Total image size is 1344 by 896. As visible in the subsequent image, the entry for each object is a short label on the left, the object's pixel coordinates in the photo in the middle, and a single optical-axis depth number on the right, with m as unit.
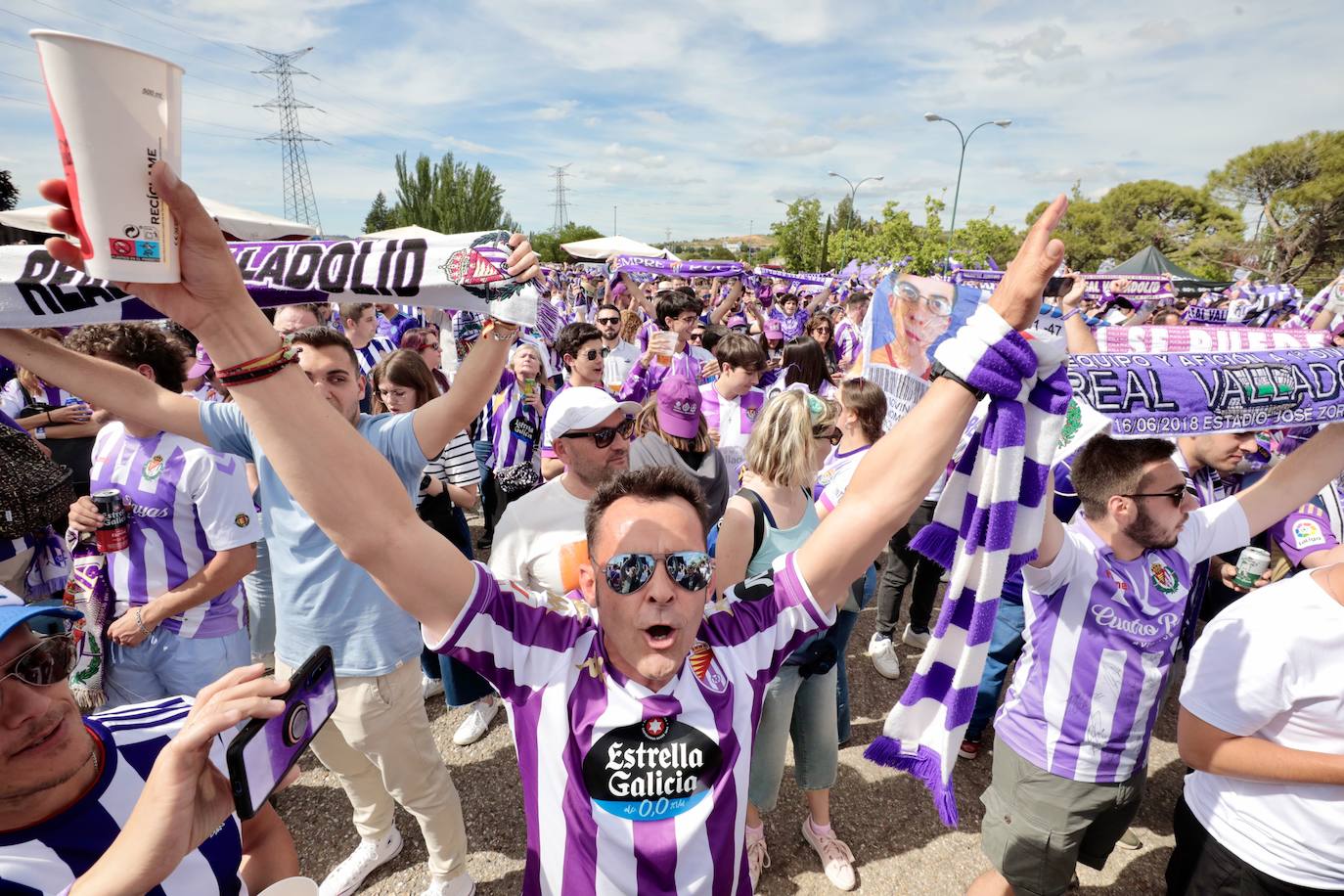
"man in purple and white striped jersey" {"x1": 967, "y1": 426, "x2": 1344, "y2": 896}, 2.29
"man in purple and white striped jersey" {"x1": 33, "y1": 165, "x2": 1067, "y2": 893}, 1.40
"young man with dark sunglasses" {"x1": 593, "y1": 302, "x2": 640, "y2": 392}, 6.60
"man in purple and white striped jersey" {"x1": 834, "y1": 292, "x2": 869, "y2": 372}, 8.52
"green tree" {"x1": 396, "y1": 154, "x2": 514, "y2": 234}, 53.44
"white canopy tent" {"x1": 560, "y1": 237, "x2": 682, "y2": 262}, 15.54
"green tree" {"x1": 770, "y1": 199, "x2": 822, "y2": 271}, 47.09
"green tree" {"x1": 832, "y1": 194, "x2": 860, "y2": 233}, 102.94
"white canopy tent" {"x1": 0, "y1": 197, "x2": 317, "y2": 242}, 10.11
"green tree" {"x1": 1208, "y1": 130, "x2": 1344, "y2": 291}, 37.72
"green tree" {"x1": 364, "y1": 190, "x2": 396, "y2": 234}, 76.34
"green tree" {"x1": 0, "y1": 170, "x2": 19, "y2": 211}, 30.19
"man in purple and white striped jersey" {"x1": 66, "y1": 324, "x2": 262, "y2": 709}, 2.62
